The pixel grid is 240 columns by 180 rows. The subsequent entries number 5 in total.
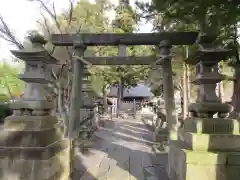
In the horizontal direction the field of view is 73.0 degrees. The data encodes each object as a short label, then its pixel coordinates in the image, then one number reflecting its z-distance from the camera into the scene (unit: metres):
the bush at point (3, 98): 22.66
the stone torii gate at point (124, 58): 4.31
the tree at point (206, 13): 3.30
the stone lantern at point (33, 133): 3.07
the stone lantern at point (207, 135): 2.61
